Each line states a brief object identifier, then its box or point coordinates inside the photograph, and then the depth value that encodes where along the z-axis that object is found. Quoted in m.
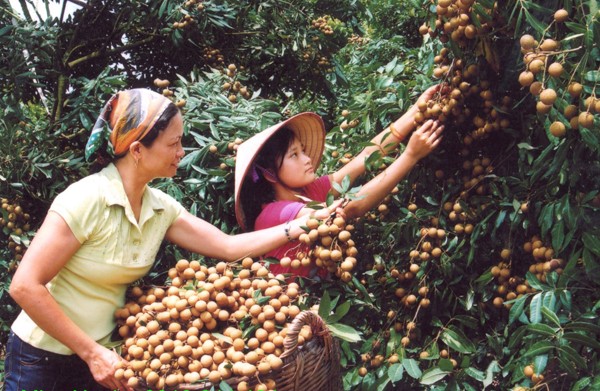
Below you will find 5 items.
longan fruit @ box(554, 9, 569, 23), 1.51
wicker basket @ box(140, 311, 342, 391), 1.61
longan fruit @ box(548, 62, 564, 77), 1.47
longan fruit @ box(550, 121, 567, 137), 1.51
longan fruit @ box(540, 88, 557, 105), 1.48
